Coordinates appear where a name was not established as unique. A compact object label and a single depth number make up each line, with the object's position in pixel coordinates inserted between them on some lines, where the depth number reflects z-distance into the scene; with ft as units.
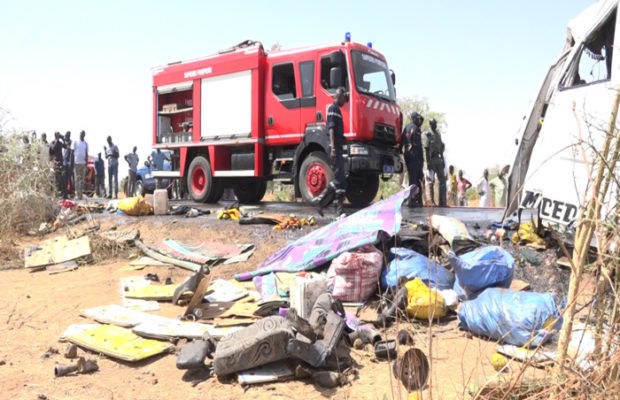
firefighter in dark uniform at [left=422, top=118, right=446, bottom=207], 37.42
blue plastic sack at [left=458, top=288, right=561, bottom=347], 12.14
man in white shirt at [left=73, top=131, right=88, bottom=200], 49.10
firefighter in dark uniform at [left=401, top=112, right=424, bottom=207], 30.66
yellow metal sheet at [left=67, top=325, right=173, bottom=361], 12.03
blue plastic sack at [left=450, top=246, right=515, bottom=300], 14.69
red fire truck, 30.25
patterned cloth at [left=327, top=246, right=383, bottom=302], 15.70
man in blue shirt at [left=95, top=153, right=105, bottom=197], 59.01
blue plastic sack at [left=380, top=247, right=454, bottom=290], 15.89
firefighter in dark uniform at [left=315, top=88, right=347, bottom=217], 25.41
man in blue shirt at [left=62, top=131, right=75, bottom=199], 51.29
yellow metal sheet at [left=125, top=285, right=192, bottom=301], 16.96
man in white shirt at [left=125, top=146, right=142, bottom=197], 54.70
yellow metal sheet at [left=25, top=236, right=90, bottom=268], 23.40
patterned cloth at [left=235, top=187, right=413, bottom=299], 17.19
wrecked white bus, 17.21
